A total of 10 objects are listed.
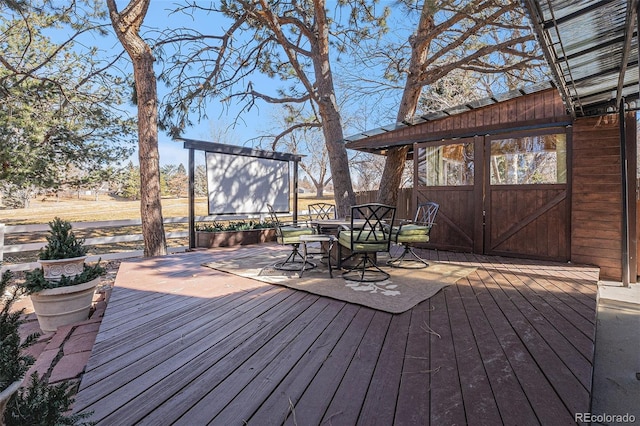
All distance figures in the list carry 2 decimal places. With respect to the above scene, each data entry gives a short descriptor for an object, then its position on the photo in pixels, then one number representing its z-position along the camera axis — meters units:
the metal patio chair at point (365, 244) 3.50
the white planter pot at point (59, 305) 2.56
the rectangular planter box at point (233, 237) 6.15
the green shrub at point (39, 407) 0.82
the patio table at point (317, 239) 3.65
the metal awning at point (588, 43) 2.25
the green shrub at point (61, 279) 2.50
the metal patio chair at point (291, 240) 3.93
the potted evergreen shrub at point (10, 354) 0.73
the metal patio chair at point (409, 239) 4.16
